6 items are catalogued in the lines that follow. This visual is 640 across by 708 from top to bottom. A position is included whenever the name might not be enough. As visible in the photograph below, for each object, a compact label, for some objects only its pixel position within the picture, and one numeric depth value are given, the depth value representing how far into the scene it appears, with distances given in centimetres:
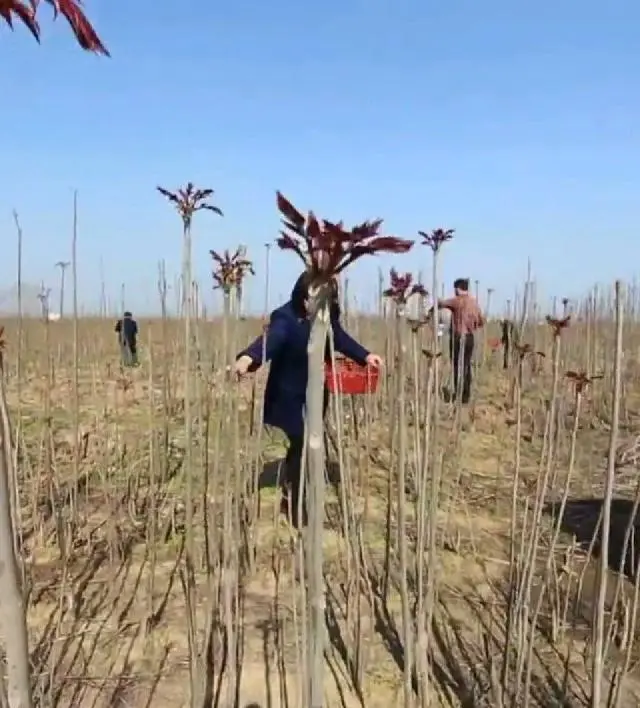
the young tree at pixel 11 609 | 82
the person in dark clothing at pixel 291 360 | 273
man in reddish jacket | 560
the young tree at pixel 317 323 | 87
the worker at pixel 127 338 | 919
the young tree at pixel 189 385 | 174
